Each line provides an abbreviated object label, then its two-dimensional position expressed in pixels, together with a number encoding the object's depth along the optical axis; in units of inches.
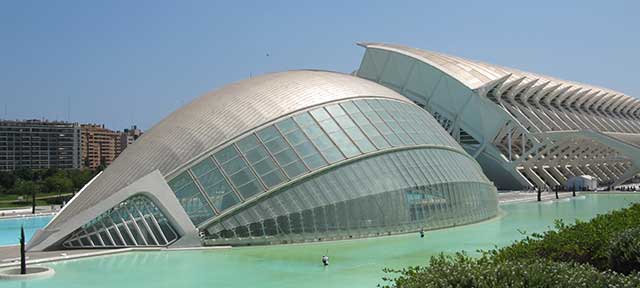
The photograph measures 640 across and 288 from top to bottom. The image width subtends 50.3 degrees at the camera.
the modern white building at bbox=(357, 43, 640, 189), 2652.6
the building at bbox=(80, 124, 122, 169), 7071.9
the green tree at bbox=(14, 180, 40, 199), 2689.5
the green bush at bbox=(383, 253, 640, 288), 333.7
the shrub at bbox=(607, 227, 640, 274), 484.7
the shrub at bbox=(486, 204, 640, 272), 527.5
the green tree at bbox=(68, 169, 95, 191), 2743.6
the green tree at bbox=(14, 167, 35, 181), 3809.1
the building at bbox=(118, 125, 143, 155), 7647.6
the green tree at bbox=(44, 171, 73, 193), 2674.7
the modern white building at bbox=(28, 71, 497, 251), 987.3
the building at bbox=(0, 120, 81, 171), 6363.2
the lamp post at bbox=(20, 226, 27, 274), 776.3
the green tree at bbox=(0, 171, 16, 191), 3206.2
